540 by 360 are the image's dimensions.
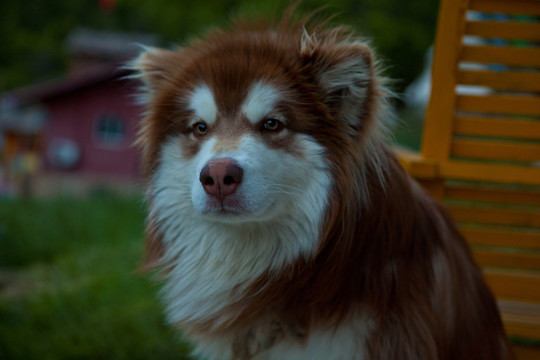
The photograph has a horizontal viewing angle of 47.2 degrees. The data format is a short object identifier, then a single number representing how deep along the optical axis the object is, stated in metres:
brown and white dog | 2.57
